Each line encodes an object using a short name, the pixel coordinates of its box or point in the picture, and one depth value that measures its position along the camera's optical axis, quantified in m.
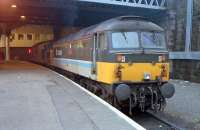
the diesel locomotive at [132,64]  6.33
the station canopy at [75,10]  16.10
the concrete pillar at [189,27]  14.06
